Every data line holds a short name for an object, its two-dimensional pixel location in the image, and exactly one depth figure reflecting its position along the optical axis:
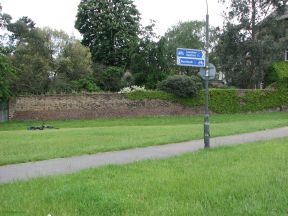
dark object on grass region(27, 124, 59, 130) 30.57
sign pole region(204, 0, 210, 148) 15.05
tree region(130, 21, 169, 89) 49.34
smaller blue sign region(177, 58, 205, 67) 14.54
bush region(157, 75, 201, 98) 41.16
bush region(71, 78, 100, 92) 49.28
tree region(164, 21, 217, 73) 72.06
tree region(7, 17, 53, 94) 47.78
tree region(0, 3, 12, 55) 49.62
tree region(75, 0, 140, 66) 62.62
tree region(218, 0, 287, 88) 45.53
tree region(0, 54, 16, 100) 38.62
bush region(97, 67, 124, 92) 55.34
